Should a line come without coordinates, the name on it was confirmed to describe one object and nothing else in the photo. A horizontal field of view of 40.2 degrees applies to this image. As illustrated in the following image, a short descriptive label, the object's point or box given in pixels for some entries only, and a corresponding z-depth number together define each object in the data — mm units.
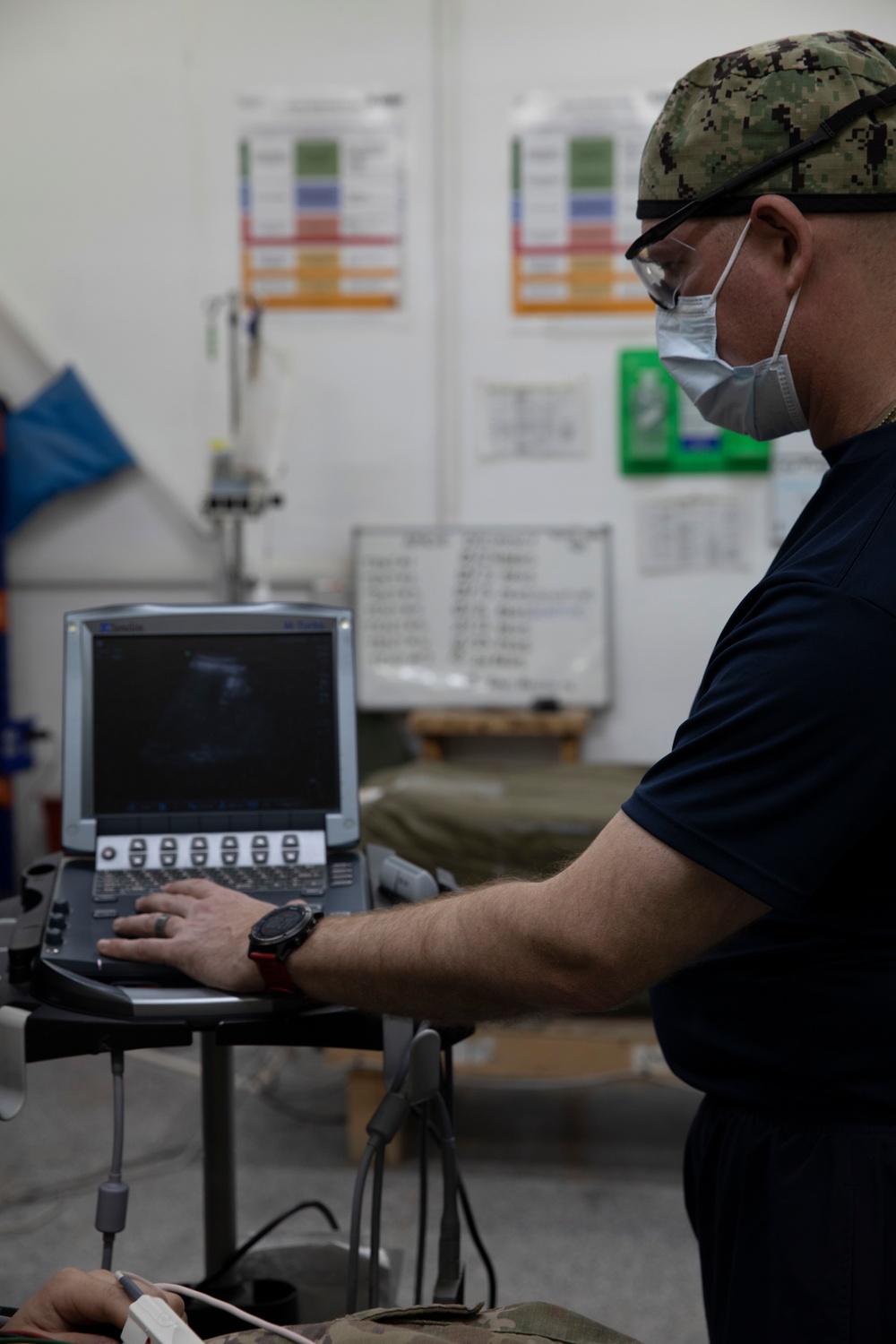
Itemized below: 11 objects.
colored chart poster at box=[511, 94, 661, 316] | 3574
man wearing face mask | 774
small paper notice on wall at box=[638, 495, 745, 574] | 3613
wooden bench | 3455
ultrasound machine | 1218
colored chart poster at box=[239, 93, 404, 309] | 3635
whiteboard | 3625
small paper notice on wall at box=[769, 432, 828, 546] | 3531
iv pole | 3137
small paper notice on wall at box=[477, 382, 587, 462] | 3650
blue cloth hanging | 3705
